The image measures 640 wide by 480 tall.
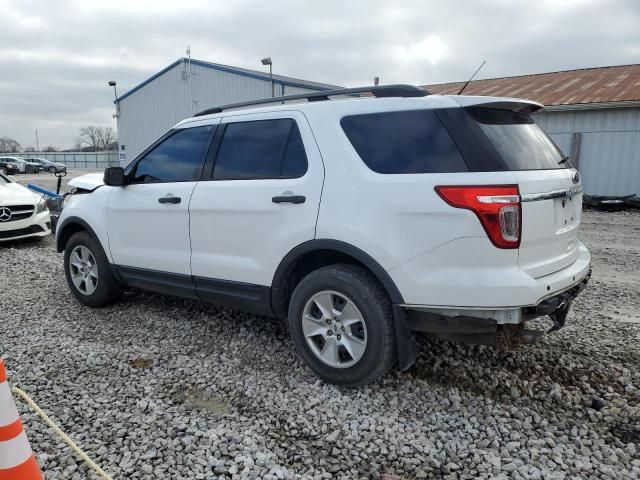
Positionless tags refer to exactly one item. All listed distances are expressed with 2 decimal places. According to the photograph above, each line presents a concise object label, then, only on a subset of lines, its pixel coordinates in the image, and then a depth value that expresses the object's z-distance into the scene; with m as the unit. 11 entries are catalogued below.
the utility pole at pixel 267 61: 17.81
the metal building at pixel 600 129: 13.56
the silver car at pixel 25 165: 38.56
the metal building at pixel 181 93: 20.64
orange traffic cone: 2.06
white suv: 2.72
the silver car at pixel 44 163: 39.41
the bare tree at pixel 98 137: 74.12
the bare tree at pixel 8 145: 74.12
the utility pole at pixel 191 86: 22.70
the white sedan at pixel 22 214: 8.05
